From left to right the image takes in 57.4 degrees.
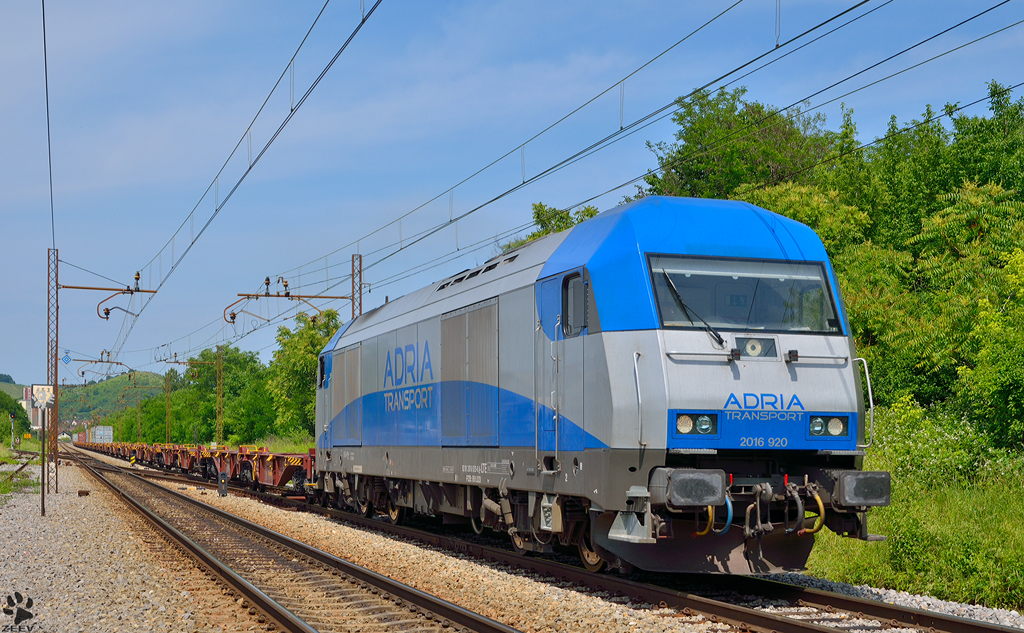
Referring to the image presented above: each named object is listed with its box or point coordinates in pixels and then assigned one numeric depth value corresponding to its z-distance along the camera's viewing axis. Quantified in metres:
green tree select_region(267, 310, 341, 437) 53.09
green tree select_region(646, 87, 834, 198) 42.38
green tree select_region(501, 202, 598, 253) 36.50
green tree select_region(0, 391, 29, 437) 176.75
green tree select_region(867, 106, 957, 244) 31.42
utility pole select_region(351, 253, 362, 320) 35.16
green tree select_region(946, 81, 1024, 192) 29.62
